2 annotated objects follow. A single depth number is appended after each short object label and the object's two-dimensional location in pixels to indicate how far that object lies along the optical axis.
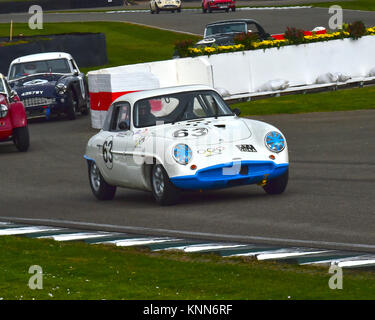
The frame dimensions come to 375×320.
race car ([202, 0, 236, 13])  65.75
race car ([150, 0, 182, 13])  70.44
